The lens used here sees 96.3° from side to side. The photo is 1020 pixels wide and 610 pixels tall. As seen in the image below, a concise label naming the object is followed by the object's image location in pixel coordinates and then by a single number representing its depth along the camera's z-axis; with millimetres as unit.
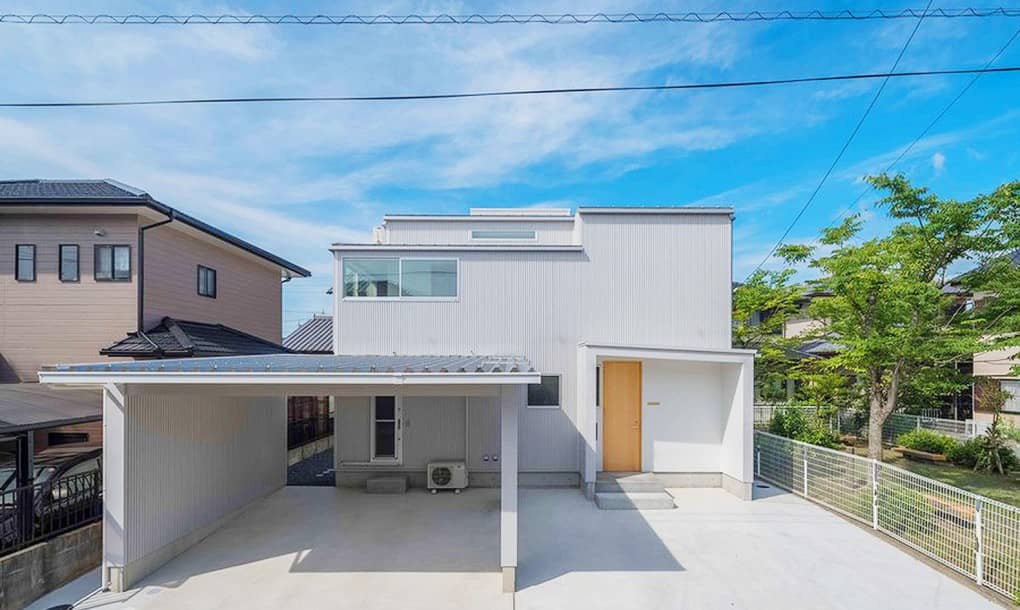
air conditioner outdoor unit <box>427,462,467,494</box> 7602
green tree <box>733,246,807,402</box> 12195
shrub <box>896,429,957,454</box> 10312
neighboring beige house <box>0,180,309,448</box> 7945
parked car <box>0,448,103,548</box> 4504
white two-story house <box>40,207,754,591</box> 7789
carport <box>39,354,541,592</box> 4238
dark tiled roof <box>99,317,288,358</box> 7746
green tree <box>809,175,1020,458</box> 7566
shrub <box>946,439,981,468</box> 9674
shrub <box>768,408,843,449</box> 9359
